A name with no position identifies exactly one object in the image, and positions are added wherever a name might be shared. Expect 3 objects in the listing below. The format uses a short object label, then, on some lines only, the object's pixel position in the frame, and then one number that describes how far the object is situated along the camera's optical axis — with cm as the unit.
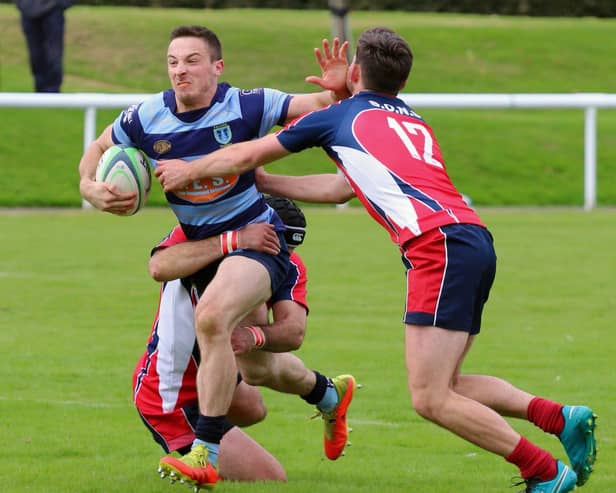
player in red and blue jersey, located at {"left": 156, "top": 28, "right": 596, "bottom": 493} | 1324
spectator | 4406
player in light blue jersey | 1480
